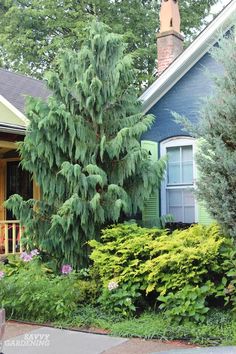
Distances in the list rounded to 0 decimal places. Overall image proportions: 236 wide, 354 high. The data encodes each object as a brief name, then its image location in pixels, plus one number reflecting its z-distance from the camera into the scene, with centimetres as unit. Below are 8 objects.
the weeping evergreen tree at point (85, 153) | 772
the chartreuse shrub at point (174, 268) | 566
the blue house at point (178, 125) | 924
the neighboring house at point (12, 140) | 1012
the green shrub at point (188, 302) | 544
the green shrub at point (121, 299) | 602
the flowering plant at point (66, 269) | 665
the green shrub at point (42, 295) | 610
